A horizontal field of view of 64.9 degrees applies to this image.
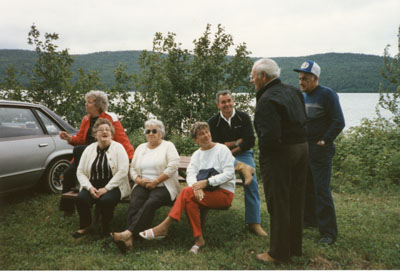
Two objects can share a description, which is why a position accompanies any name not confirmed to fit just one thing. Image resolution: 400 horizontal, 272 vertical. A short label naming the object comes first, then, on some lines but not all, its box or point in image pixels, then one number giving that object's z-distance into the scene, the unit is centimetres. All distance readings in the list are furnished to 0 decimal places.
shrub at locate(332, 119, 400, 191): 703
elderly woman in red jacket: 471
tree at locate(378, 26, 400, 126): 1004
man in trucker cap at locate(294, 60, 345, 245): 397
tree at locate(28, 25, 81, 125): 848
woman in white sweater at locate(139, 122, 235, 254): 382
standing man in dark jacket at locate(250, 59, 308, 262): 317
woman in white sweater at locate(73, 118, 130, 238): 418
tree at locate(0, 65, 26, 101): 834
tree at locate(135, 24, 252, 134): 954
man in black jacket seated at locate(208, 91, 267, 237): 435
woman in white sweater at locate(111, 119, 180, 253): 393
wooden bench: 437
